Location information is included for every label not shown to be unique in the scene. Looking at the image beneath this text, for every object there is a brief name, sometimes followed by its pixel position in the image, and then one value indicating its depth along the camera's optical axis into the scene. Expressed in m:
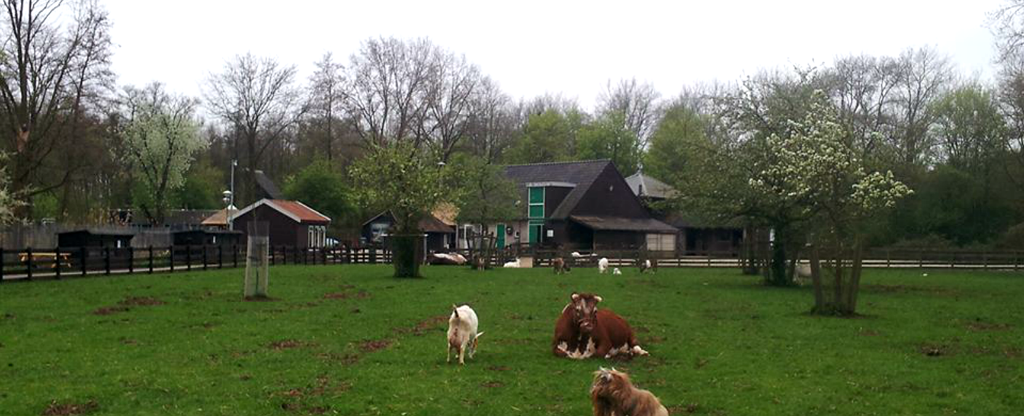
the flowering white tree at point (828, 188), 21.22
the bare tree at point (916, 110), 63.69
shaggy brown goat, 7.88
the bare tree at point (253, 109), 71.69
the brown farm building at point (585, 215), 68.44
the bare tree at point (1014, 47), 28.31
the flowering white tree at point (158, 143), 72.69
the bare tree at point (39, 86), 40.31
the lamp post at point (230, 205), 54.12
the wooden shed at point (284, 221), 60.22
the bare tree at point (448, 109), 71.38
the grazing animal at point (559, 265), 41.25
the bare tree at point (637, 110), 94.81
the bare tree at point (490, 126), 80.50
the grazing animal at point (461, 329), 13.15
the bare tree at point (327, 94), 70.94
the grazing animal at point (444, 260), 50.19
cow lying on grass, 13.87
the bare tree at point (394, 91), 69.81
